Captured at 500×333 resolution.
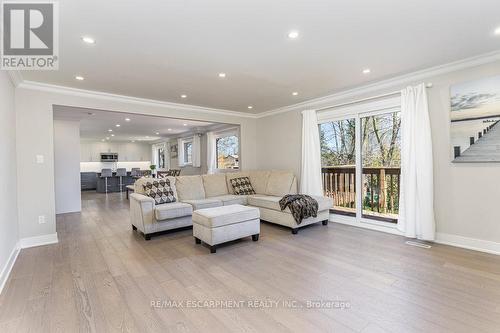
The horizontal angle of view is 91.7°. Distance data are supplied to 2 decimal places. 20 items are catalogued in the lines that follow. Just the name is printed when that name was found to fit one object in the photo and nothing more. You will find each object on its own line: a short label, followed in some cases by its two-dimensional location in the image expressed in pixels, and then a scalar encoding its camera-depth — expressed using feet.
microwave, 38.01
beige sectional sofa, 12.85
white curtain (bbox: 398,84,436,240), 11.37
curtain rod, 11.56
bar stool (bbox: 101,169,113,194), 31.55
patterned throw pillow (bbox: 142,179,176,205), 14.02
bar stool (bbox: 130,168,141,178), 33.55
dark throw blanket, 13.32
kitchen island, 32.50
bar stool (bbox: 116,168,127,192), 32.89
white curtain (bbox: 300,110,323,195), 16.22
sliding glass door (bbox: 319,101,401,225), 13.88
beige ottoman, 10.78
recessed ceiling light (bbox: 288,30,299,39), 7.76
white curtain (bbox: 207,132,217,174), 26.94
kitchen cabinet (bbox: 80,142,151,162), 37.27
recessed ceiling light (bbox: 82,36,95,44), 7.83
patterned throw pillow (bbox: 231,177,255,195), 17.86
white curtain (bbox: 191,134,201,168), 28.66
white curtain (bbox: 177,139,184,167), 32.91
